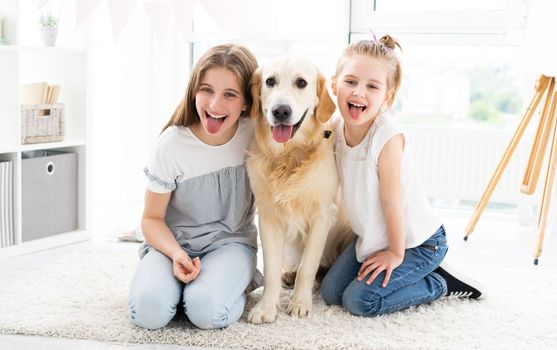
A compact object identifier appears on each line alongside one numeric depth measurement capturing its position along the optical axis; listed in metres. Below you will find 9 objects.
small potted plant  2.72
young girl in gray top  1.82
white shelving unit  2.58
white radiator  3.62
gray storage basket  2.69
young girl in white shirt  1.94
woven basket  2.69
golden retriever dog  1.88
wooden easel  2.75
